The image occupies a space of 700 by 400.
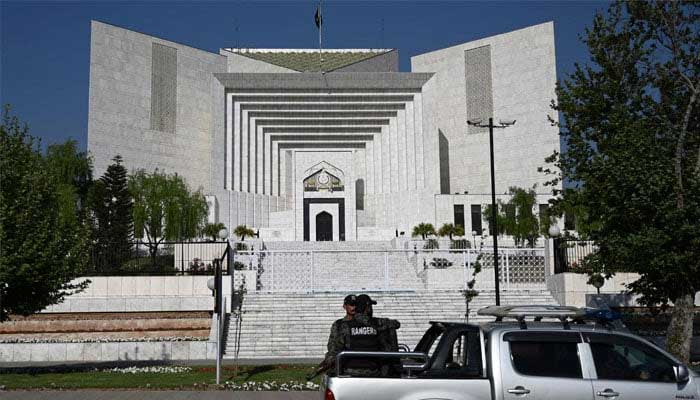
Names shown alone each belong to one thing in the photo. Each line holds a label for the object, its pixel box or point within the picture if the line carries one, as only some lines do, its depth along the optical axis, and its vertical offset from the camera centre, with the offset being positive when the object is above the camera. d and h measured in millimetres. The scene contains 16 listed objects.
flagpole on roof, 62125 +18503
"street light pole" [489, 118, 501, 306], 21353 -361
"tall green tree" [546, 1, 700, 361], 14867 +1812
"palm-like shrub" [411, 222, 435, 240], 47909 +825
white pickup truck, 6961 -1248
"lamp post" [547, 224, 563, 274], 24688 -443
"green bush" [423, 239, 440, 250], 39962 -68
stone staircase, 20688 -2130
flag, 62406 +18930
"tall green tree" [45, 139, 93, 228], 48281 +5377
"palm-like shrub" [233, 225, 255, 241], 46406 +877
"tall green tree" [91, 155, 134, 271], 45406 +2679
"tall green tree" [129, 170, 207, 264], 48031 +2277
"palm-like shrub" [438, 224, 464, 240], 46188 +712
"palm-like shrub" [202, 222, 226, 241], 47125 +1049
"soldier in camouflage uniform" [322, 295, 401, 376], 8367 -1005
